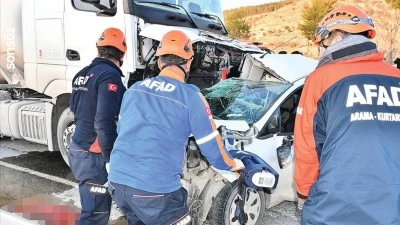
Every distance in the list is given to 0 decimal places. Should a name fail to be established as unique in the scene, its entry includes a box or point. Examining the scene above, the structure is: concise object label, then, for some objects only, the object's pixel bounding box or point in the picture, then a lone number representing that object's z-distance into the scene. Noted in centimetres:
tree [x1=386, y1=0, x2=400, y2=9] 3088
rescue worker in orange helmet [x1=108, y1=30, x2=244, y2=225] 235
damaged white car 348
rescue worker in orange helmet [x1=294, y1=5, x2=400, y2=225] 181
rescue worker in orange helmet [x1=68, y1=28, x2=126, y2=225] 303
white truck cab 514
